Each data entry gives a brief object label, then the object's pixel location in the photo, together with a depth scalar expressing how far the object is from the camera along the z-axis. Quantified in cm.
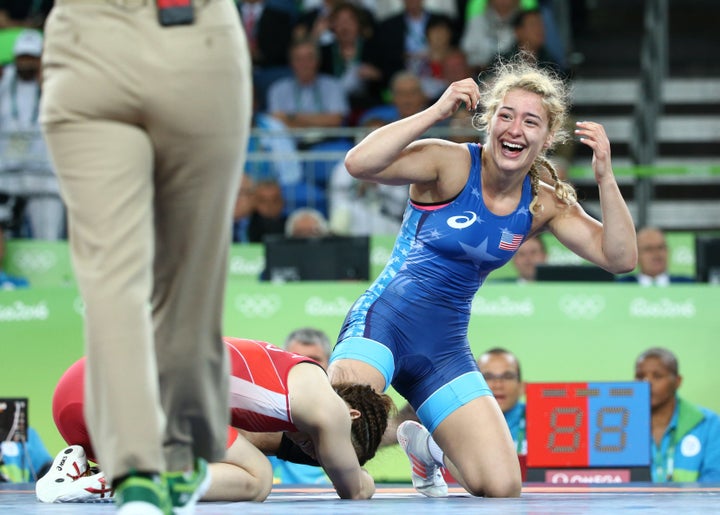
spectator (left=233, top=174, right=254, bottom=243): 1933
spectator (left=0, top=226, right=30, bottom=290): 1725
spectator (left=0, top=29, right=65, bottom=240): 1936
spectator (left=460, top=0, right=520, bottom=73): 2212
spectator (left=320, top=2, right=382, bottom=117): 2261
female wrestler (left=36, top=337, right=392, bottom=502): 834
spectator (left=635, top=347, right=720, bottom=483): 1305
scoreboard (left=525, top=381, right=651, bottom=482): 1173
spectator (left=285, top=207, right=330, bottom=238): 1775
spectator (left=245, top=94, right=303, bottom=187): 1984
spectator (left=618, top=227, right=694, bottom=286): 1662
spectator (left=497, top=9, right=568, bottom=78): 2128
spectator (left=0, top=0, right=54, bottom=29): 2328
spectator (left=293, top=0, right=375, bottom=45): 2286
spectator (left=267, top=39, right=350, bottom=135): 2166
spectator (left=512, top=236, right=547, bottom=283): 1681
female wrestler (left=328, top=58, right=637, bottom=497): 939
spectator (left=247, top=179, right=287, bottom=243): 1923
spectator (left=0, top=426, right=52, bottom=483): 1212
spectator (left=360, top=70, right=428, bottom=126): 2044
